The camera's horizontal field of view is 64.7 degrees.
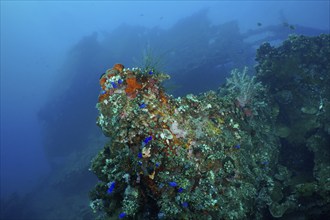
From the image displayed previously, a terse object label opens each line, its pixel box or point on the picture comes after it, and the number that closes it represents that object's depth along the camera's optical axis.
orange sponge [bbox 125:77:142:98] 3.83
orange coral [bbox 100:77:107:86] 4.00
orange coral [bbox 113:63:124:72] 4.01
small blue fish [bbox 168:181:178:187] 3.42
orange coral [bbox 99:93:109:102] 3.94
